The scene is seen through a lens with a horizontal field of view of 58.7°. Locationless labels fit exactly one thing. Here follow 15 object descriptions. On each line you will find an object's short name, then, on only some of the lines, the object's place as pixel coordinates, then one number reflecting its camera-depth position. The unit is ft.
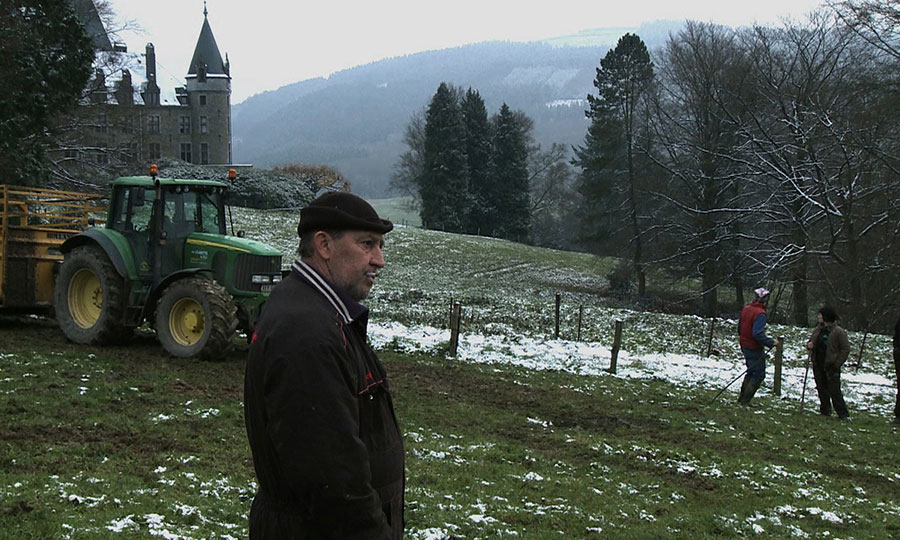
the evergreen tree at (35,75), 72.33
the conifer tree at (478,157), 227.61
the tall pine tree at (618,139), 142.82
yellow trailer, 49.55
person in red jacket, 44.19
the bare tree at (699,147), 112.16
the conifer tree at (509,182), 228.63
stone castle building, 259.39
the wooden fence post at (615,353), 57.93
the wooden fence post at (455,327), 59.00
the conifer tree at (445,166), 217.97
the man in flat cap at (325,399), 8.68
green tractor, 44.96
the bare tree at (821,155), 88.79
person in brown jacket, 44.88
